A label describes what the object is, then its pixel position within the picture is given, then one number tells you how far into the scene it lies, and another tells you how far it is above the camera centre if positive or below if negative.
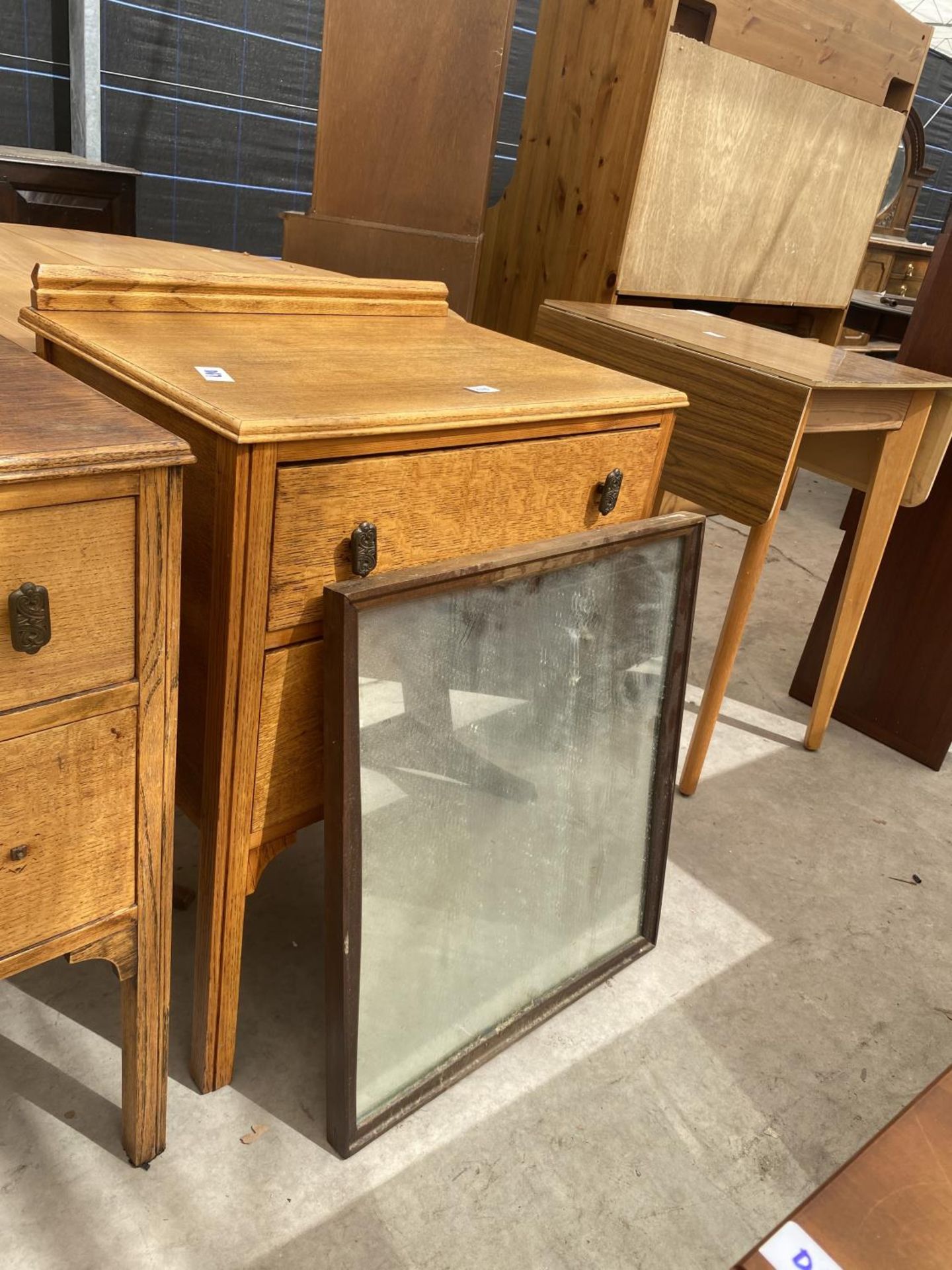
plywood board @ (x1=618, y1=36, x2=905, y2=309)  2.42 +0.09
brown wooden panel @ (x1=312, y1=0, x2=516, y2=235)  2.20 +0.12
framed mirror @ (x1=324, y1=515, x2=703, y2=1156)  1.17 -0.78
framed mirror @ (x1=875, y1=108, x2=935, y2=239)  5.52 +0.33
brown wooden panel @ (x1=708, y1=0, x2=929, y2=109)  2.46 +0.47
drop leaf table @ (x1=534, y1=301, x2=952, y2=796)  1.76 -0.34
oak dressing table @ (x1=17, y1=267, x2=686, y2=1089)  1.00 -0.32
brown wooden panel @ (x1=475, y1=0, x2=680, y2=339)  2.33 +0.09
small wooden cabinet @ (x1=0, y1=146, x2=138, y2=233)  3.35 -0.27
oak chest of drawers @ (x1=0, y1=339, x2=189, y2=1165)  0.80 -0.45
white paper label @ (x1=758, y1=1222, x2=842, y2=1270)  0.62 -0.59
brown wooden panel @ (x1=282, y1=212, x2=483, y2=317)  2.38 -0.22
